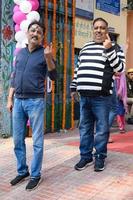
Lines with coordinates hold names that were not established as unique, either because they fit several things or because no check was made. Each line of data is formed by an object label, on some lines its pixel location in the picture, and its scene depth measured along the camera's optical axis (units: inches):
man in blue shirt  210.5
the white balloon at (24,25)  305.4
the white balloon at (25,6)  310.7
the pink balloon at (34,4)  315.3
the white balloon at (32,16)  305.5
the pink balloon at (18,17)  314.6
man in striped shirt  224.1
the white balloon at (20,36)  313.2
